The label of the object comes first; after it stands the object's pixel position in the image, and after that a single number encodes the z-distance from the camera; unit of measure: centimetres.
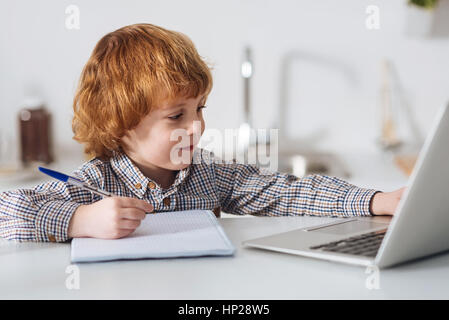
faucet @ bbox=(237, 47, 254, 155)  240
